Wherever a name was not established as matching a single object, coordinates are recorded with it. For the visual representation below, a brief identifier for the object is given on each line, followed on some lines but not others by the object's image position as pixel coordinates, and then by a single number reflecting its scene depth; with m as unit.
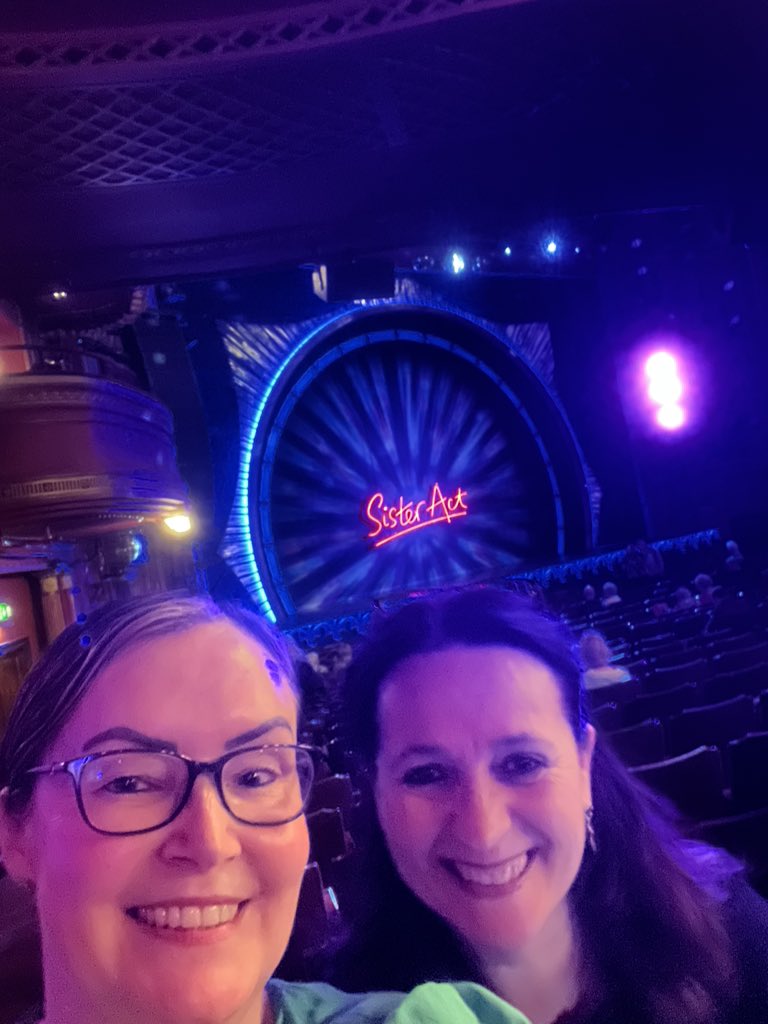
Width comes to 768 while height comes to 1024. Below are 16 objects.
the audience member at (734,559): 5.41
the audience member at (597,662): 1.96
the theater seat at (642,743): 1.83
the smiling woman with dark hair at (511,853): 0.79
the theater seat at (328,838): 1.36
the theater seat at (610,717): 1.84
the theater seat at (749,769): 1.61
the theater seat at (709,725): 2.09
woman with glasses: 0.54
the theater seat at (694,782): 1.52
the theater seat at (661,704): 2.21
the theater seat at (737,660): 2.81
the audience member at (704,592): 4.19
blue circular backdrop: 6.33
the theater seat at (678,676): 2.65
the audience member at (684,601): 4.18
